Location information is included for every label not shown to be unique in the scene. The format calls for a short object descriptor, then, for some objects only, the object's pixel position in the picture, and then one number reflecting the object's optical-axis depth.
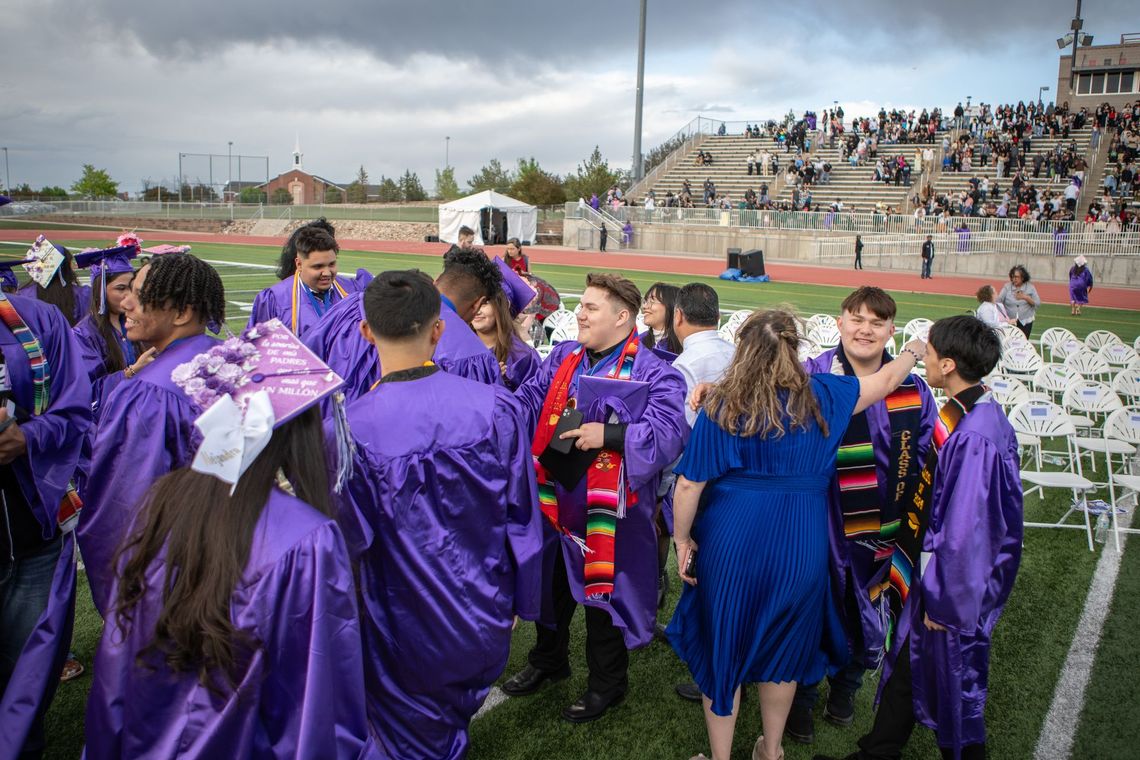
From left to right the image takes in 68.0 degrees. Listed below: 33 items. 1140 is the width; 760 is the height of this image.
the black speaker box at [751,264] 26.93
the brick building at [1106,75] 54.16
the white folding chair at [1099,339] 11.48
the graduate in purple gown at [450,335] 3.84
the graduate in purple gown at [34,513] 2.94
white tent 39.22
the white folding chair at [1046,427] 6.33
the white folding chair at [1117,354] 10.09
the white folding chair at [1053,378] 8.29
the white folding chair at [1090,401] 7.08
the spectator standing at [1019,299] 12.88
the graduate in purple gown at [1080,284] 19.83
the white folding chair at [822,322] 11.05
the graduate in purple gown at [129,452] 2.44
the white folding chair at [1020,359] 9.80
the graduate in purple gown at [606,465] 3.39
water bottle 6.29
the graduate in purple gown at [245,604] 1.75
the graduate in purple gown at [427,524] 2.51
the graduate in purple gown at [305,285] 5.34
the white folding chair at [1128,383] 8.52
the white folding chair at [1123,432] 6.13
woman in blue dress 2.92
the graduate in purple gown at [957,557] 2.98
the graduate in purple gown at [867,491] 3.33
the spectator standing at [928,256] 28.53
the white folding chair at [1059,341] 10.89
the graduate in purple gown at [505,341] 4.60
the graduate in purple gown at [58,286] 4.57
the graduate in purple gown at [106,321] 4.54
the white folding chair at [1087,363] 9.41
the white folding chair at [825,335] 10.45
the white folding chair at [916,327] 10.95
